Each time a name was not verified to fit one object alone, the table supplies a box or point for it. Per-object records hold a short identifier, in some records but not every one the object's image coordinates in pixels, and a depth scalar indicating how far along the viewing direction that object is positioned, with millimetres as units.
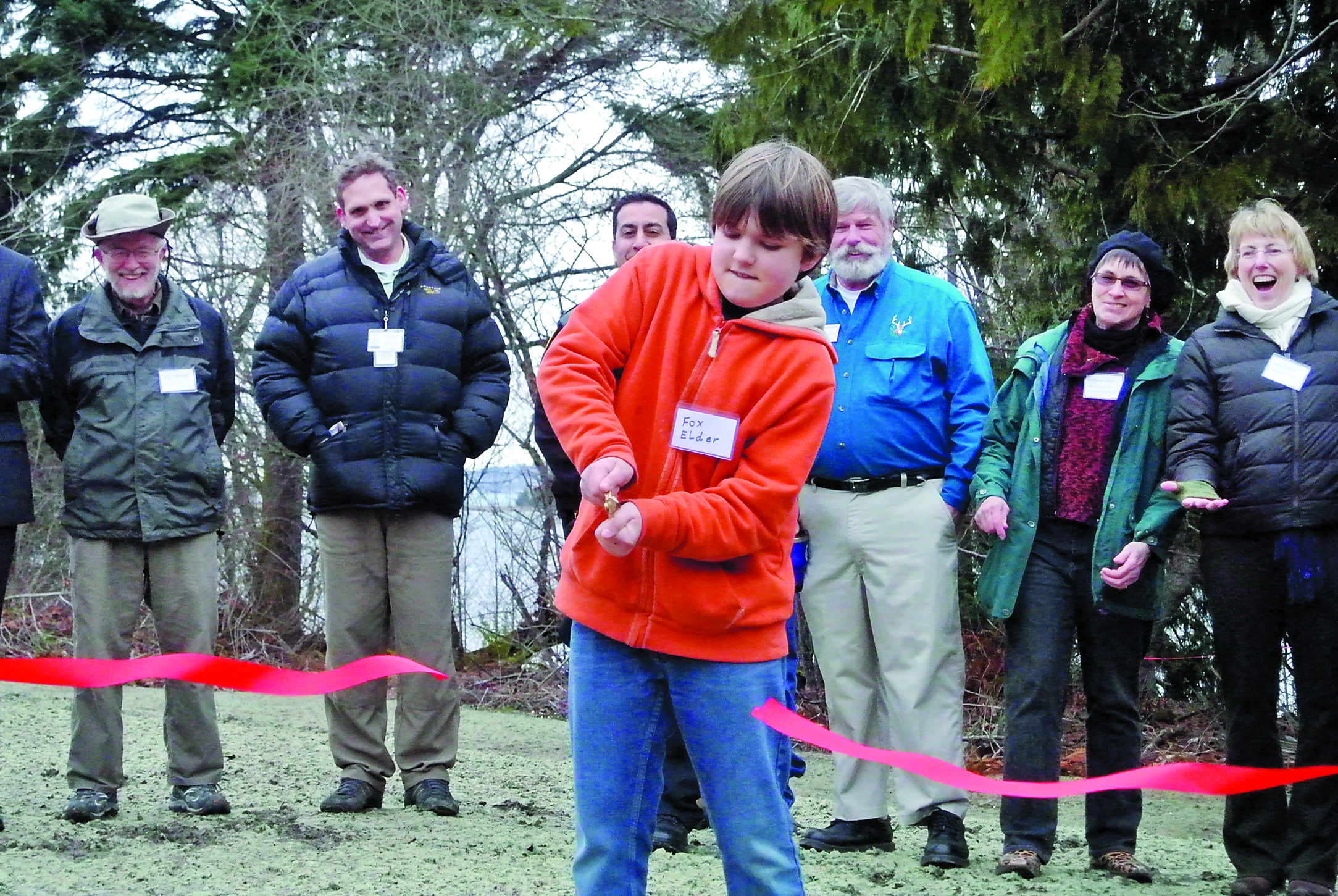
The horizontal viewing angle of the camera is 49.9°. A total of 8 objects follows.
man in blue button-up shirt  4570
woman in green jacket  4371
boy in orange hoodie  2707
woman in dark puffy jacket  4082
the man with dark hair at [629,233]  4980
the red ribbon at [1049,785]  3236
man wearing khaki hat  4957
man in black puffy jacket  5117
